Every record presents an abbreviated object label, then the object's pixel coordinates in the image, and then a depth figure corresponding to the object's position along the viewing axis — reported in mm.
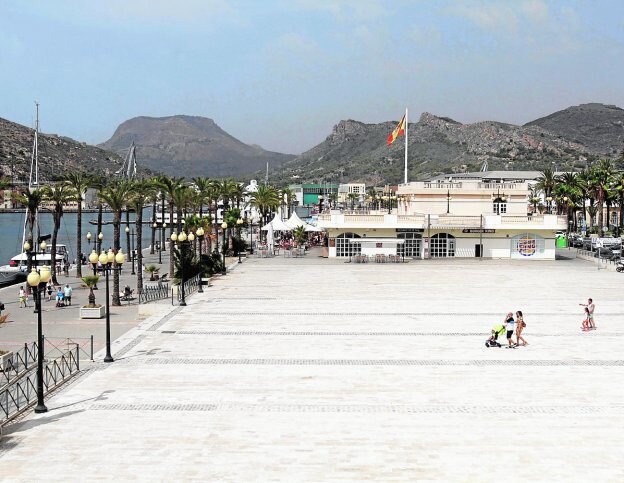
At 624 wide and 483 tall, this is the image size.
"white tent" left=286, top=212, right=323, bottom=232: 75625
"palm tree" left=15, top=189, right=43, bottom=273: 50875
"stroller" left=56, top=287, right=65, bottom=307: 37031
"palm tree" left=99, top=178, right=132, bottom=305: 44438
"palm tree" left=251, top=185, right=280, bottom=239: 85250
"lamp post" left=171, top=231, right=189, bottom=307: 34656
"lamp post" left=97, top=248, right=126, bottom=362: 22458
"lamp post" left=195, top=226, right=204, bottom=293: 40125
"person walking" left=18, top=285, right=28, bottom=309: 37188
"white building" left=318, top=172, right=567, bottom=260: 64062
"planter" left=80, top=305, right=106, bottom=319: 32312
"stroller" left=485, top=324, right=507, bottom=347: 24934
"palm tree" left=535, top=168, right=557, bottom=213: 105975
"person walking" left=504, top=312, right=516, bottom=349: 24891
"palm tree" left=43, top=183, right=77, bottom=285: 53978
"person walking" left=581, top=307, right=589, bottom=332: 28219
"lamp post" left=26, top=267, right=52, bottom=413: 17128
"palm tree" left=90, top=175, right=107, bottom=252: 56253
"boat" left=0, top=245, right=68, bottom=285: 54372
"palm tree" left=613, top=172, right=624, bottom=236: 81731
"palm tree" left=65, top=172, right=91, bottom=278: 56191
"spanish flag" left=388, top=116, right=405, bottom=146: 78625
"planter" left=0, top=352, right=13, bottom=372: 20641
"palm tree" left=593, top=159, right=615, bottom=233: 84562
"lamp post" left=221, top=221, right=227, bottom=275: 50906
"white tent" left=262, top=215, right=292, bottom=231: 70500
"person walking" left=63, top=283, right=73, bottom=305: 37406
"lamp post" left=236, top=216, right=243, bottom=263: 66875
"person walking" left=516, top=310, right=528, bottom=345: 25125
